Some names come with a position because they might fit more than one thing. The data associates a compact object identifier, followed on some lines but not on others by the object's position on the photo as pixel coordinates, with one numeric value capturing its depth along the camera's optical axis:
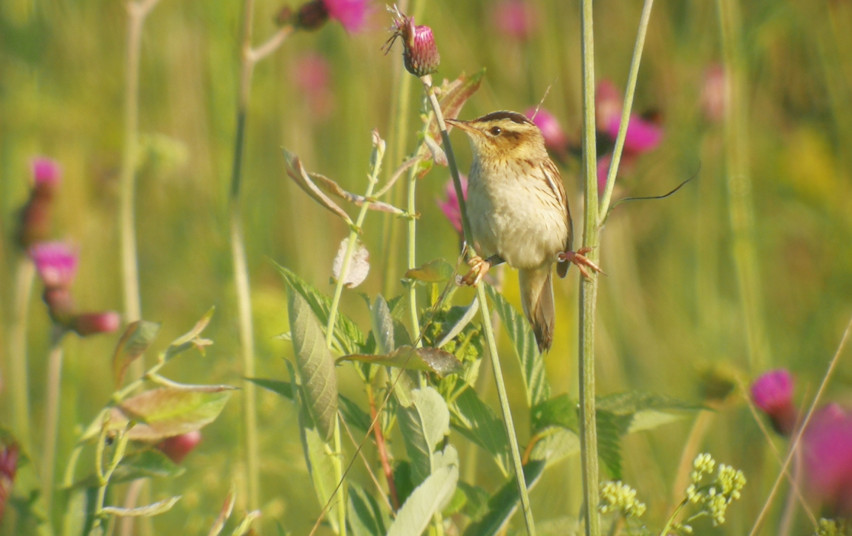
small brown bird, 7.43
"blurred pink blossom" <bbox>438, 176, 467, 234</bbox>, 7.40
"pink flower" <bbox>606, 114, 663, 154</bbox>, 7.58
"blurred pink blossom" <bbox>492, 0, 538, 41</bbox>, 8.05
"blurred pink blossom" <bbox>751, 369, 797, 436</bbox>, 7.38
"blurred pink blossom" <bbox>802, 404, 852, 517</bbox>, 7.31
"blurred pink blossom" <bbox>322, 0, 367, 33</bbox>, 7.50
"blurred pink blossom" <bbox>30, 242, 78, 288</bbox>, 7.46
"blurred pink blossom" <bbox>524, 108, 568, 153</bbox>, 7.53
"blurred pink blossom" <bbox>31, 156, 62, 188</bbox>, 7.54
